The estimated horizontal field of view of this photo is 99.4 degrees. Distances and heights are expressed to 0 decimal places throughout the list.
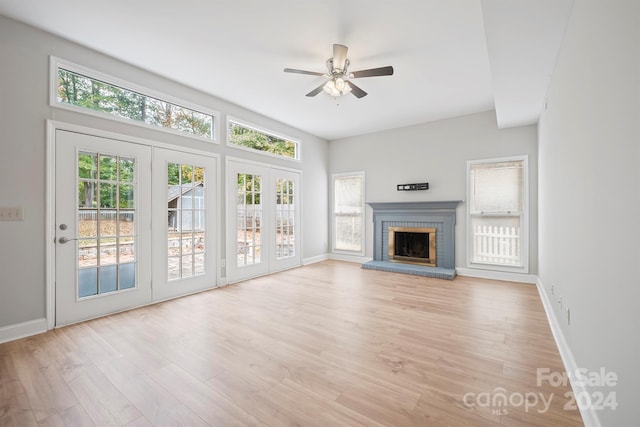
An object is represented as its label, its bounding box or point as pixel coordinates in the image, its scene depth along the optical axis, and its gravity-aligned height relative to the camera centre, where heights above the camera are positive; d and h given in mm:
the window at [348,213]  6328 -11
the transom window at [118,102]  2887 +1345
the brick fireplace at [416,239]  5090 -525
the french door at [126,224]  2855 -155
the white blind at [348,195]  6379 +430
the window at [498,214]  4539 -15
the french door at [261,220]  4520 -139
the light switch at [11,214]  2475 -24
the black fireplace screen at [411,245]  5484 -661
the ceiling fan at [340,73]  2783 +1496
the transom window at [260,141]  4594 +1349
